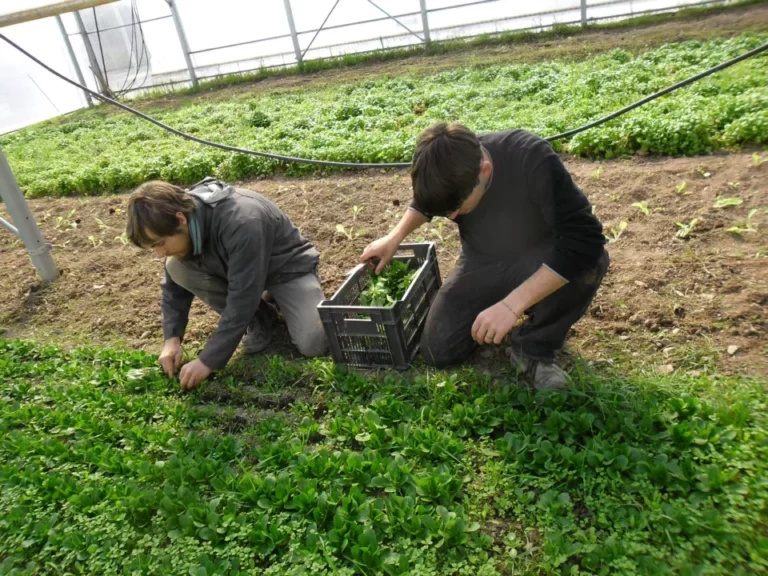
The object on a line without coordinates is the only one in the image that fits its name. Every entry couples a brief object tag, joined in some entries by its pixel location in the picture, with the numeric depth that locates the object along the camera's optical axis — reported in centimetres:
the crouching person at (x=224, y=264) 326
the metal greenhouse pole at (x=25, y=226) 507
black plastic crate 321
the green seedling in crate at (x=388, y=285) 341
